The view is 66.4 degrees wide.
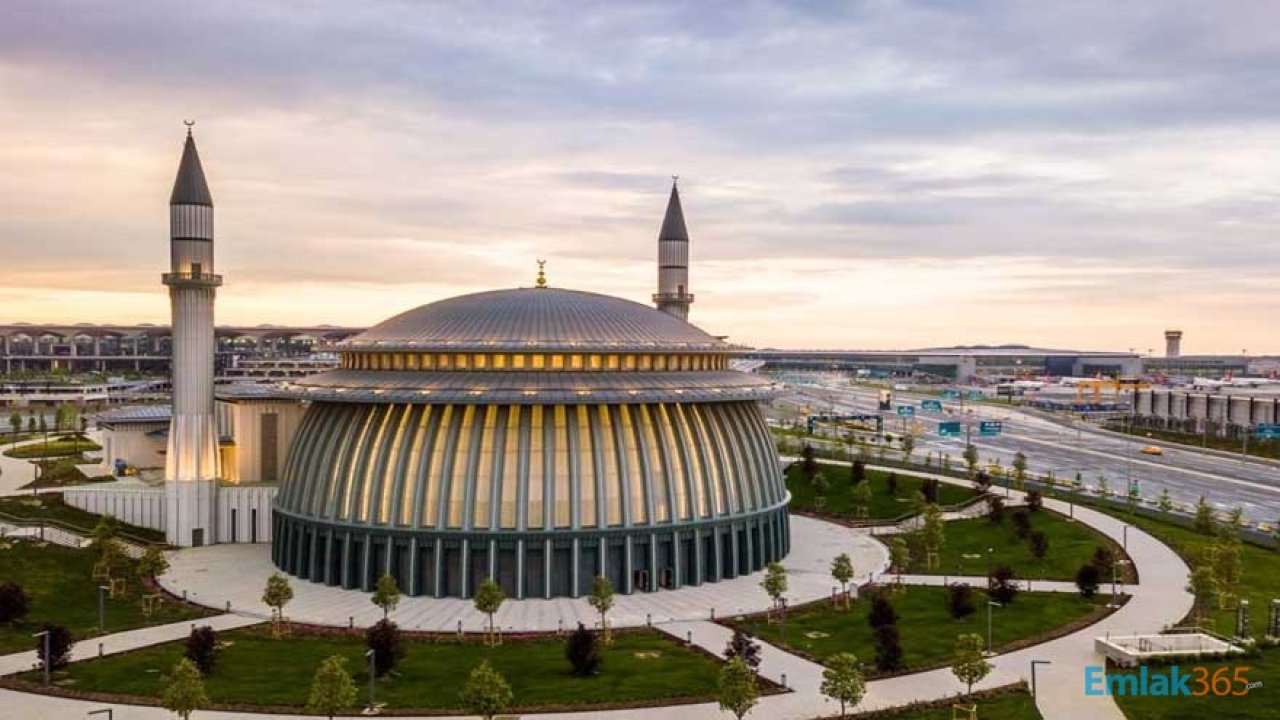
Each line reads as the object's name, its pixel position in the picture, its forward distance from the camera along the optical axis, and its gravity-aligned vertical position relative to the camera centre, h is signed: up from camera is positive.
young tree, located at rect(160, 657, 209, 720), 40.53 -14.50
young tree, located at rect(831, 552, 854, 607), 62.97 -14.22
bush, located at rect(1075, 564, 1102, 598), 63.25 -14.70
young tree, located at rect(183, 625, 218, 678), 48.62 -15.36
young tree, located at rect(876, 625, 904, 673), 50.12 -15.47
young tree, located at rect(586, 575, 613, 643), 56.53 -14.52
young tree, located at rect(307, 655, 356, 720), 41.22 -14.55
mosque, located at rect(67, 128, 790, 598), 66.44 -7.70
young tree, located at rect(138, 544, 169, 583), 67.19 -15.22
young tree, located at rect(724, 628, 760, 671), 46.28 -14.55
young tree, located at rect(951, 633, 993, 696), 43.75 -14.08
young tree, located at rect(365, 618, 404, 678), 49.16 -15.25
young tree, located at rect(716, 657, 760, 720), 40.59 -14.18
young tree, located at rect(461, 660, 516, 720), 41.09 -14.67
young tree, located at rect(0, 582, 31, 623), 58.09 -15.71
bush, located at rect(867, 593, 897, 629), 54.22 -14.65
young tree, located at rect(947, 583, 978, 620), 60.00 -15.47
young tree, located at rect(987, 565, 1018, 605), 63.00 -15.19
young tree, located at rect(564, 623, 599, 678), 49.59 -15.57
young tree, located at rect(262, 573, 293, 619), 56.91 -14.55
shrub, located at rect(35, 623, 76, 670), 48.72 -15.34
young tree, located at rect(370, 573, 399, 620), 57.94 -14.76
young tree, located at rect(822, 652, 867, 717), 42.16 -14.35
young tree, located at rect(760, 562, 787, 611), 60.00 -14.31
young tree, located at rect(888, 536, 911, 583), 67.88 -14.24
